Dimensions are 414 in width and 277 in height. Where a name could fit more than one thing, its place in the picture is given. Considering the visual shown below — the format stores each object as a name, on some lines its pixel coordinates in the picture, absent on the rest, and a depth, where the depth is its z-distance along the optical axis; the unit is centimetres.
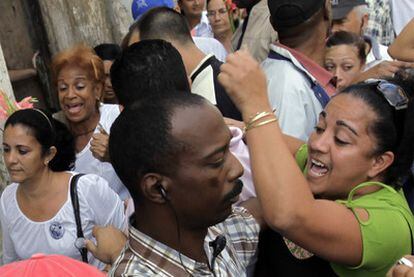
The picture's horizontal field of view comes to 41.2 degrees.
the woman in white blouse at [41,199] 290
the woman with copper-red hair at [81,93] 372
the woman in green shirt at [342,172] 175
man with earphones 149
